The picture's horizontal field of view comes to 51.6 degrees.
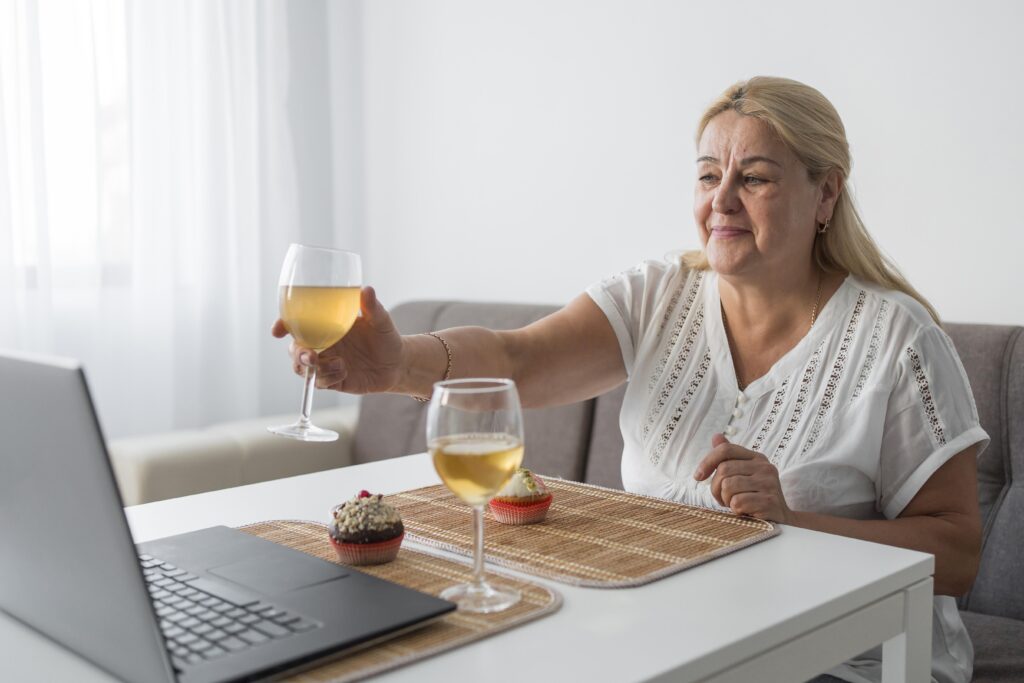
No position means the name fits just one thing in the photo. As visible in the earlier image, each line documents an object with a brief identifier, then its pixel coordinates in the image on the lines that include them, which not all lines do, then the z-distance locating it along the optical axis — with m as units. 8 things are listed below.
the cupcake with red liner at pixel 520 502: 1.25
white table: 0.86
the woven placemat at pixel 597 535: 1.09
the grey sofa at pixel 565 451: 1.88
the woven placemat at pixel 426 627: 0.84
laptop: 0.76
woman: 1.56
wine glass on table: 0.91
